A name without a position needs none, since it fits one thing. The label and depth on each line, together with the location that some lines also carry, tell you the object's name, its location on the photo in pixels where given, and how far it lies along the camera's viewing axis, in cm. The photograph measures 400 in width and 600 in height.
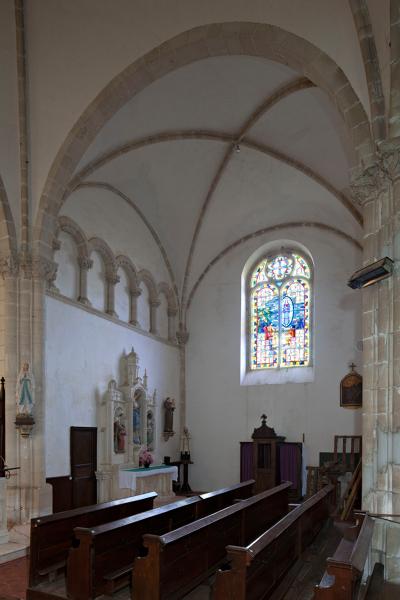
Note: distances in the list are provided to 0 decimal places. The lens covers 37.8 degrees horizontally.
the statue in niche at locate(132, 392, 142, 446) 1532
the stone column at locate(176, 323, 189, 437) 1820
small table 1736
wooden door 1284
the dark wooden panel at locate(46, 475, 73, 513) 1209
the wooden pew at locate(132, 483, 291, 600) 507
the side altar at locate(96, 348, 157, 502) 1388
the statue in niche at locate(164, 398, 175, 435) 1703
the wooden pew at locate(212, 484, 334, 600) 464
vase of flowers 1491
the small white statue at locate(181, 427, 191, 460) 1761
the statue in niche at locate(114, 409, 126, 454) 1432
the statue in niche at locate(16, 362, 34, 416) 1043
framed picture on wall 1184
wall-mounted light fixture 623
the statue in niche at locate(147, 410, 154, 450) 1611
